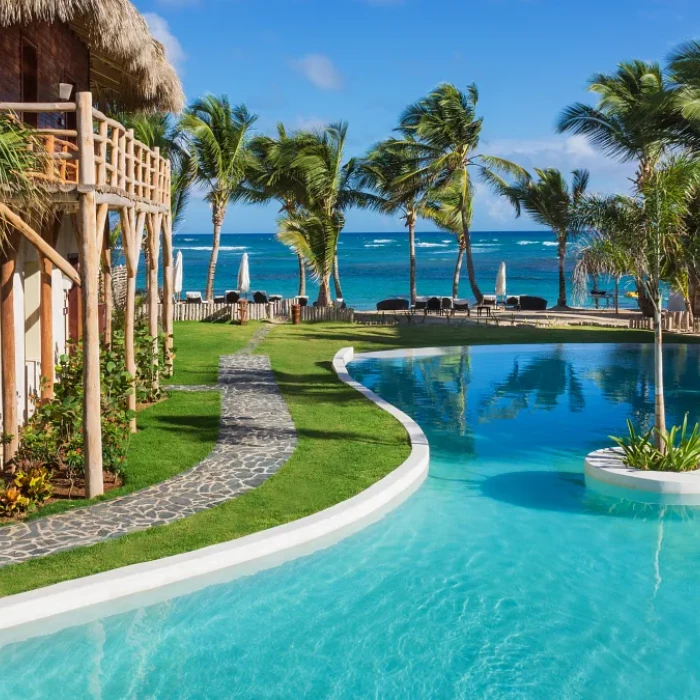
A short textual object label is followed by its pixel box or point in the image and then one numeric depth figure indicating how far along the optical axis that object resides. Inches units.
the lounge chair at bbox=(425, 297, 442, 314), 1203.9
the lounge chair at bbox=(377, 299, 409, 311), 1341.0
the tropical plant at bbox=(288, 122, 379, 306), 1126.4
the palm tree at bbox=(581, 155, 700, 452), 376.8
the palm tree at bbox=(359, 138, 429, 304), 1267.2
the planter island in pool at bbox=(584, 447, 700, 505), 367.2
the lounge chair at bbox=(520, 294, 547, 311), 1360.7
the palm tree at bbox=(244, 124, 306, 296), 1243.8
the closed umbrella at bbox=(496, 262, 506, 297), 1413.6
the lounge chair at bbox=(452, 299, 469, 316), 1244.4
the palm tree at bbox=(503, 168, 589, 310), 1346.0
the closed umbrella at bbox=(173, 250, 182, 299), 1172.1
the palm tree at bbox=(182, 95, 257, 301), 1145.4
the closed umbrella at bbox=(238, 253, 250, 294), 1295.5
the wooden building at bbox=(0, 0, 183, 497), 327.9
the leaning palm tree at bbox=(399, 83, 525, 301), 1211.2
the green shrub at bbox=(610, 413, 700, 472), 386.9
